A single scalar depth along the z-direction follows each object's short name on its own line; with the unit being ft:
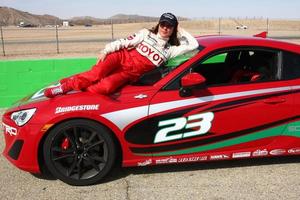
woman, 14.14
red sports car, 13.23
